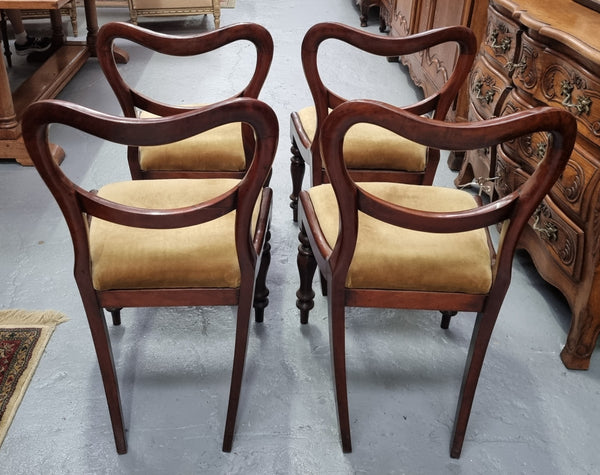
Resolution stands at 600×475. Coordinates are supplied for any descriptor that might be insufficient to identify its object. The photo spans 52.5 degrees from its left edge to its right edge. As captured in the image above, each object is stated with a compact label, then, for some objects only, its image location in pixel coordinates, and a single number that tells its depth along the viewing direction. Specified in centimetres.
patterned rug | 173
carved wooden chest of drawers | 173
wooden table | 300
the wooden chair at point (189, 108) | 180
